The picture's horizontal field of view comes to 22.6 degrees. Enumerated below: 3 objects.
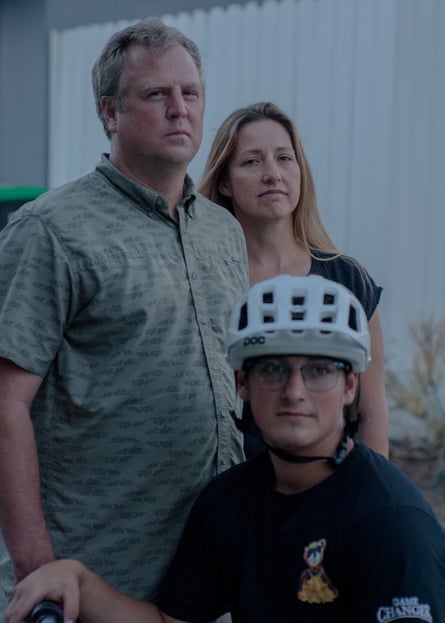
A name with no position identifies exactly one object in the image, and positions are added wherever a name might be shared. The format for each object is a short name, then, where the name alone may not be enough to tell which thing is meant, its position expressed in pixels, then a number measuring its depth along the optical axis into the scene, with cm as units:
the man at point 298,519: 232
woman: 365
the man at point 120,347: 258
